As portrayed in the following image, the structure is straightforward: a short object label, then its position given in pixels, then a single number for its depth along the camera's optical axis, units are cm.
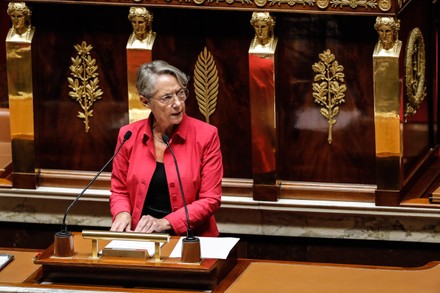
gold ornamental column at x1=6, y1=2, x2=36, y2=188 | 1350
